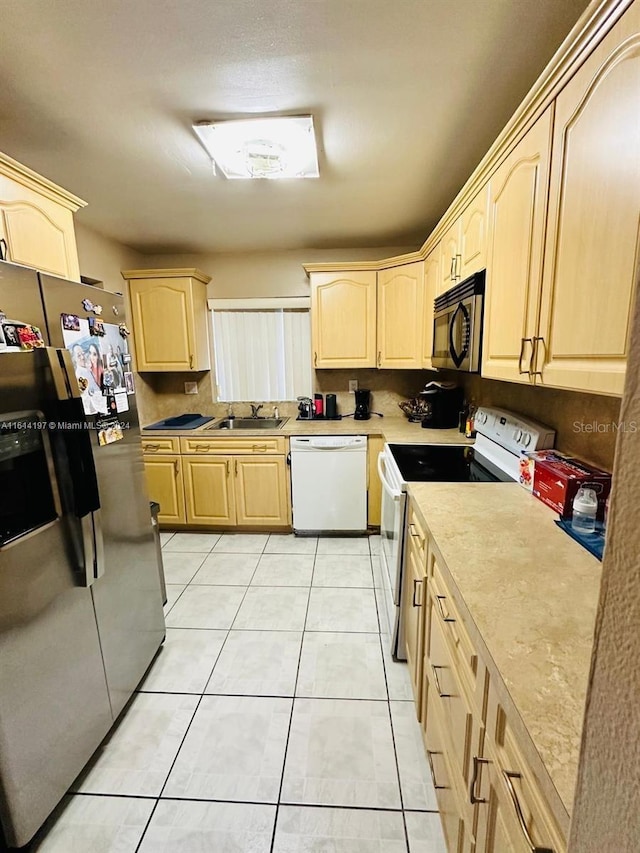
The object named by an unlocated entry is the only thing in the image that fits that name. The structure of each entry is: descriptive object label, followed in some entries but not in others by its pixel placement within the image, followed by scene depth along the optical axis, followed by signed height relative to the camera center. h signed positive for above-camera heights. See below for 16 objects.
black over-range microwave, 1.60 +0.16
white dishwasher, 2.87 -0.92
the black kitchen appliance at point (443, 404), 2.78 -0.32
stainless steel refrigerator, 1.07 -0.55
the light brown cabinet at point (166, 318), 3.12 +0.40
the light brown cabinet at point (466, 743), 0.61 -0.80
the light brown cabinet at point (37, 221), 1.49 +0.63
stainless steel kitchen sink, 3.44 -0.53
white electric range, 1.69 -0.53
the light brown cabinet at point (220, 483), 2.97 -0.93
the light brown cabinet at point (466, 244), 1.58 +0.55
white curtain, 3.44 +0.09
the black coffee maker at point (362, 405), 3.28 -0.37
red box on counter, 1.22 -0.41
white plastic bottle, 1.17 -0.47
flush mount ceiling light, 1.54 +0.95
